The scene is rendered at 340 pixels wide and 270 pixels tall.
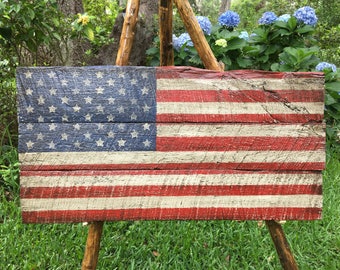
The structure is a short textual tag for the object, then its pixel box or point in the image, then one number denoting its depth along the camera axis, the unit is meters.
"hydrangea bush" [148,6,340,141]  3.12
